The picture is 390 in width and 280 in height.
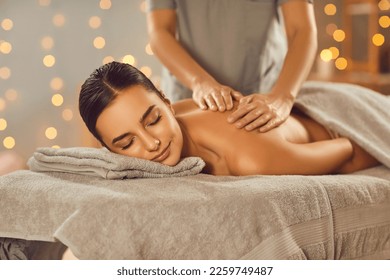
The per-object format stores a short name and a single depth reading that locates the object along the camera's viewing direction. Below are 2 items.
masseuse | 1.58
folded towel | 1.18
